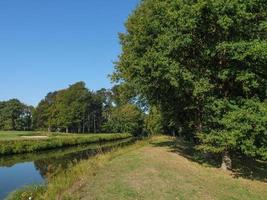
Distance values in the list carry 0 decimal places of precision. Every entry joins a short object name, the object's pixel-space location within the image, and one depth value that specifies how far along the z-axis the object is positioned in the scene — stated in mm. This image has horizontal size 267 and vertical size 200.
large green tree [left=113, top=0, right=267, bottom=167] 11060
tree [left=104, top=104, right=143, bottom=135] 61231
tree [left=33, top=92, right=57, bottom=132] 71474
